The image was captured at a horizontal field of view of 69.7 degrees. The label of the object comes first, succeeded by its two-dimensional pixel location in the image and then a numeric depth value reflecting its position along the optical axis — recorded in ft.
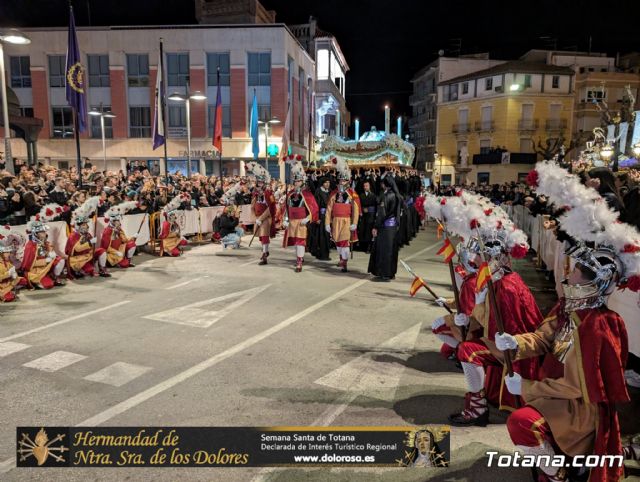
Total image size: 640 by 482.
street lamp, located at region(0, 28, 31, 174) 32.04
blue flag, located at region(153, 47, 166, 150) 58.66
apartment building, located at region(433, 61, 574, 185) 142.51
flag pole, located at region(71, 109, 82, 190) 40.73
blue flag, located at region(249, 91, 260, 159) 80.38
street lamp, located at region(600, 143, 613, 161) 50.52
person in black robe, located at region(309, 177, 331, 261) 39.04
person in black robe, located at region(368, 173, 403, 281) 30.48
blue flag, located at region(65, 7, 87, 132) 41.50
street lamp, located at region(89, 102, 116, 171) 100.39
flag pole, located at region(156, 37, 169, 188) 57.99
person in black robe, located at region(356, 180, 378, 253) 43.25
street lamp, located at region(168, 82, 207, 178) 57.75
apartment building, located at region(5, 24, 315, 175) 107.24
